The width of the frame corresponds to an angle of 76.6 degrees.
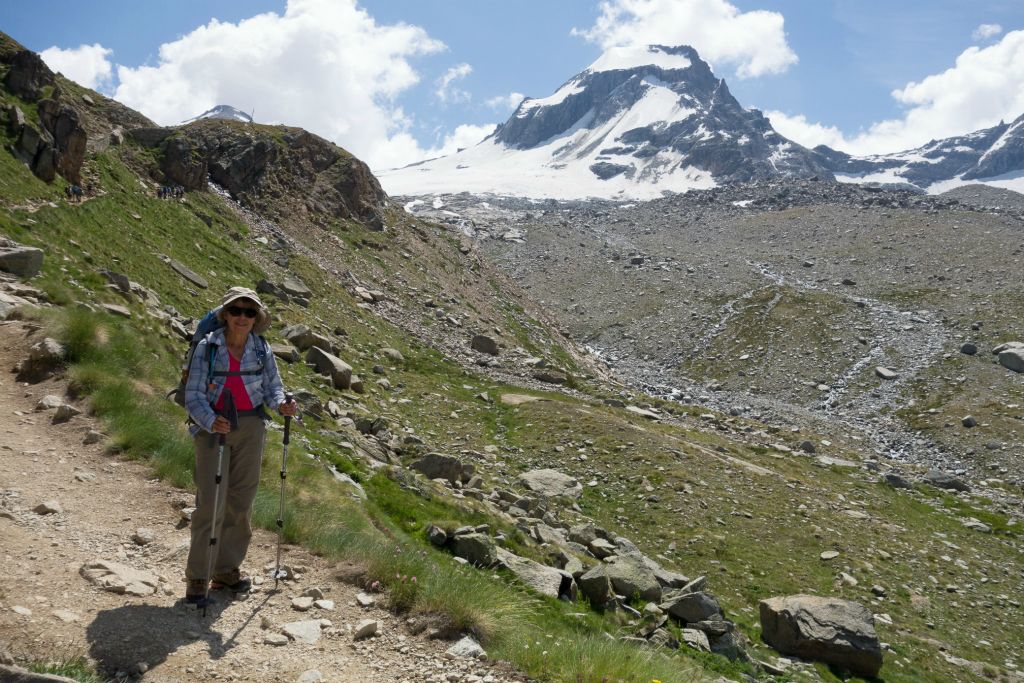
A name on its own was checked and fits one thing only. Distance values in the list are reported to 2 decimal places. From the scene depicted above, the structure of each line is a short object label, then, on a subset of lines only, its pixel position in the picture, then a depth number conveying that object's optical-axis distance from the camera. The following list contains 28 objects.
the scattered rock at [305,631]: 6.68
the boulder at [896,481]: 31.66
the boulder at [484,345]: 40.35
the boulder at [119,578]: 6.80
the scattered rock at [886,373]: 52.44
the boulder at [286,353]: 23.53
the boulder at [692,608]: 13.14
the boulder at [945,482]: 33.09
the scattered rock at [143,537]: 8.14
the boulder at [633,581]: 13.48
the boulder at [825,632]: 14.37
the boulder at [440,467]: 18.45
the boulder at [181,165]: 37.00
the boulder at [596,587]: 12.18
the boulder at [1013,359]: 49.03
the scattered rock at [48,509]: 8.15
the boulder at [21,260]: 16.23
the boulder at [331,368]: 24.73
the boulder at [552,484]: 22.52
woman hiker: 6.91
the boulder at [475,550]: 11.48
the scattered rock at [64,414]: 11.21
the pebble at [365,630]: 6.83
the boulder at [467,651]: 6.66
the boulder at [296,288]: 33.16
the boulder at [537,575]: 11.44
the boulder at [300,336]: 25.86
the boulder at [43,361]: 12.52
